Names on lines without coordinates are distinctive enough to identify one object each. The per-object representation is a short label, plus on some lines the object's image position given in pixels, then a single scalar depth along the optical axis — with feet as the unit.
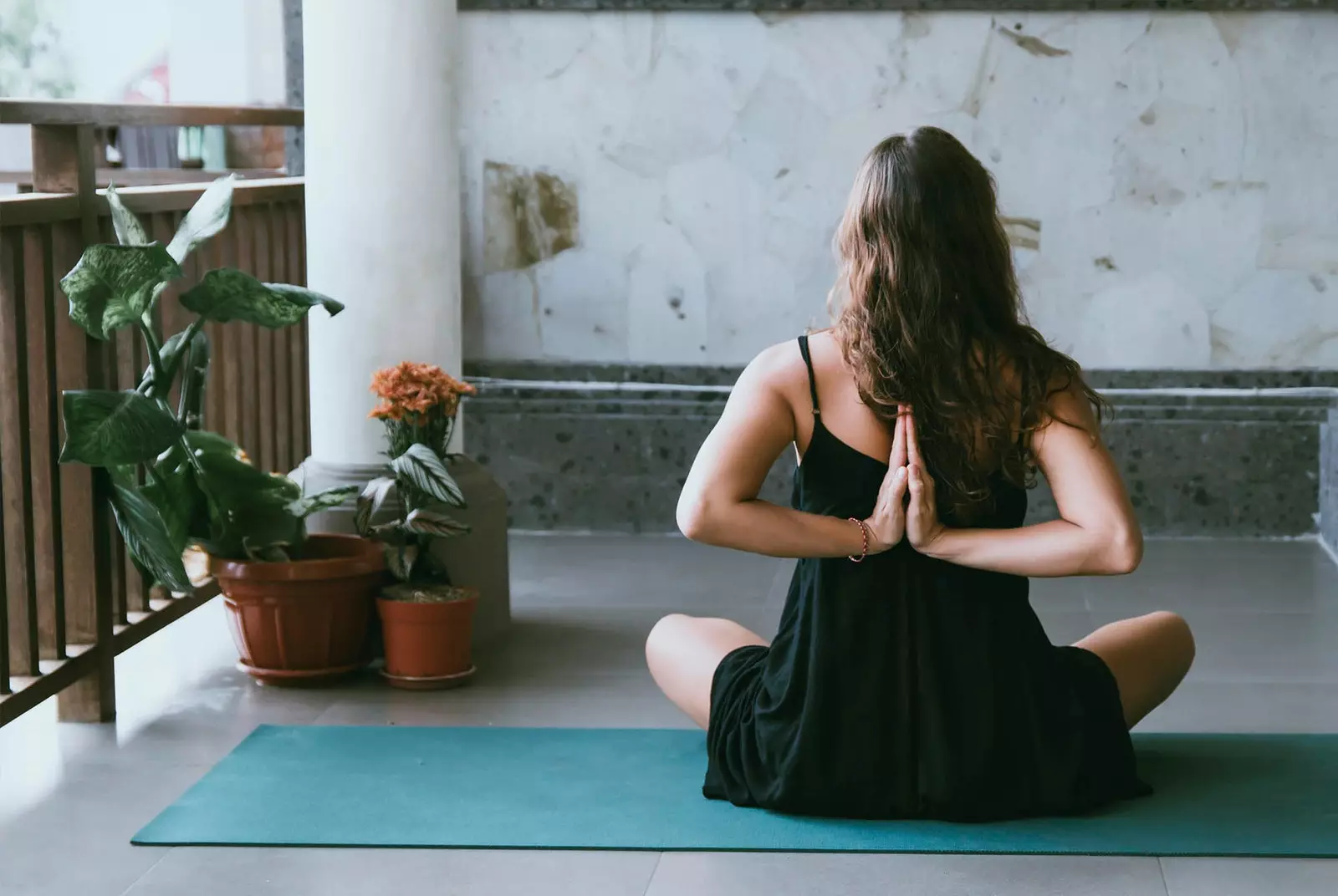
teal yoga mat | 8.86
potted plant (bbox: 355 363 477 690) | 12.01
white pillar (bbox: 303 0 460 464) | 13.23
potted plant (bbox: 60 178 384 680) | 10.59
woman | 8.55
